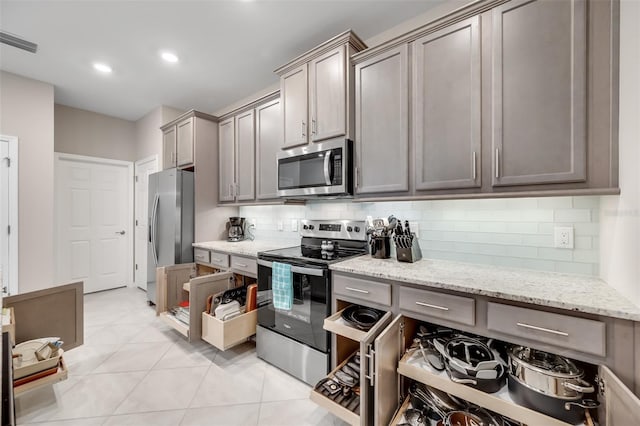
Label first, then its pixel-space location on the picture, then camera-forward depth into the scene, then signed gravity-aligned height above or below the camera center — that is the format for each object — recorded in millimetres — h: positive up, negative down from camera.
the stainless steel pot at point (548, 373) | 1022 -687
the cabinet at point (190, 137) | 3125 +933
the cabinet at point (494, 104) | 1197 +606
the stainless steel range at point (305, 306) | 1781 -688
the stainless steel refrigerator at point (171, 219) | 3016 -86
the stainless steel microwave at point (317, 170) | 1975 +349
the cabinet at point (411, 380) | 997 -779
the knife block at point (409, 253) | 1783 -281
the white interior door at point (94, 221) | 3715 -135
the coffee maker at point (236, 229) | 3283 -215
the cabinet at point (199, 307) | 2086 -871
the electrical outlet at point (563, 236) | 1443 -138
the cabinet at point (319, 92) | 1971 +982
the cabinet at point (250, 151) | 2646 +679
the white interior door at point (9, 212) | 2850 +3
